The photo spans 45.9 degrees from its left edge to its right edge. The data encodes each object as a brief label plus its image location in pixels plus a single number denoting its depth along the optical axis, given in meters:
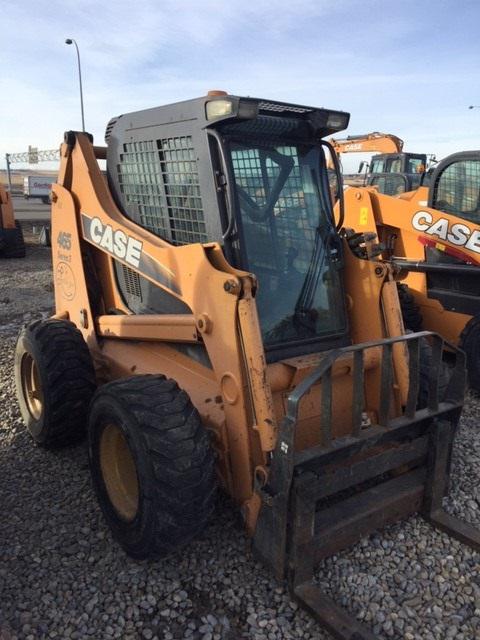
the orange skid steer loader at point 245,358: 2.65
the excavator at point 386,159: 9.66
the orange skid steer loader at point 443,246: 5.66
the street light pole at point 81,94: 18.93
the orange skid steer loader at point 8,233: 13.50
